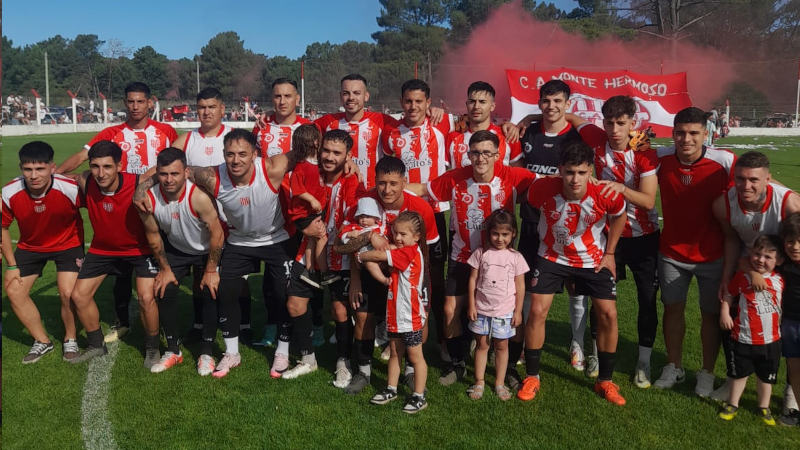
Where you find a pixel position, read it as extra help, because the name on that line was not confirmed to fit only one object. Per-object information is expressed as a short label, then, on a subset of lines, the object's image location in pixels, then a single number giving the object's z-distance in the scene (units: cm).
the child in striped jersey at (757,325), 395
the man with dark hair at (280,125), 580
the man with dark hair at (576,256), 428
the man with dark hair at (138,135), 607
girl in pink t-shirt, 433
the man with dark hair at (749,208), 389
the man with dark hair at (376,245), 430
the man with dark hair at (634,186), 448
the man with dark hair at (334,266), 459
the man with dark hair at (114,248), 504
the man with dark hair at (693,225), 431
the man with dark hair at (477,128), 501
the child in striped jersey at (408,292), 424
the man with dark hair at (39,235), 502
